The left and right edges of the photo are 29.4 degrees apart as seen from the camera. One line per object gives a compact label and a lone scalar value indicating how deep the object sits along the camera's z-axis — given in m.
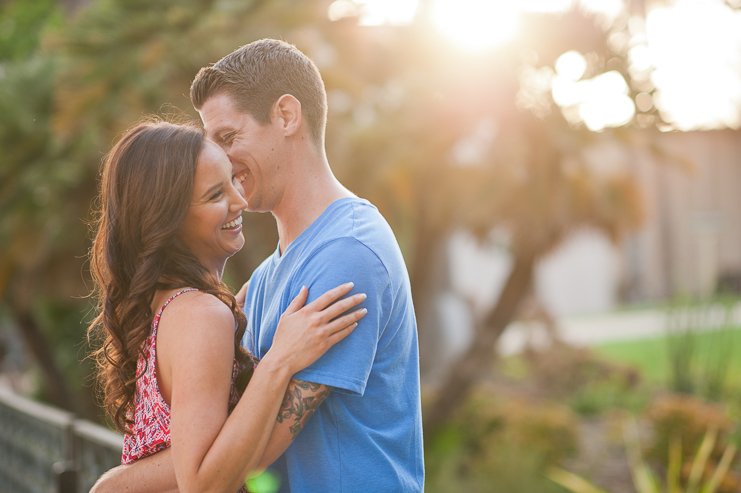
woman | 2.23
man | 2.28
